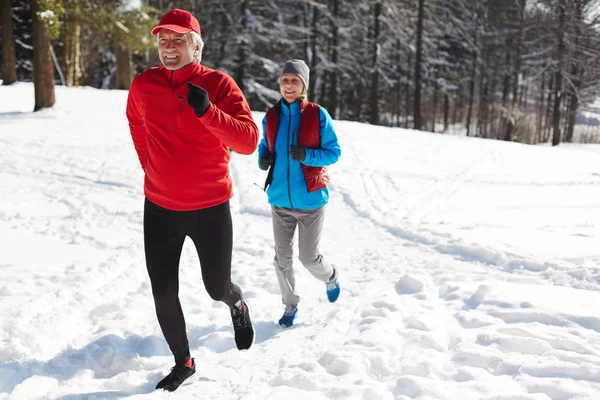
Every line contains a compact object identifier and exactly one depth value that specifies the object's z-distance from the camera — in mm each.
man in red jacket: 2703
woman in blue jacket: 3871
